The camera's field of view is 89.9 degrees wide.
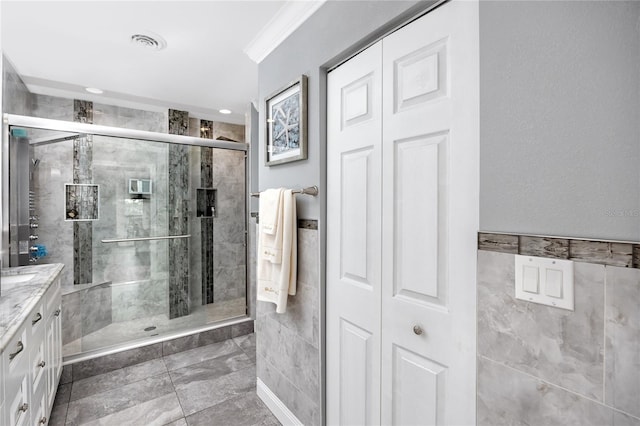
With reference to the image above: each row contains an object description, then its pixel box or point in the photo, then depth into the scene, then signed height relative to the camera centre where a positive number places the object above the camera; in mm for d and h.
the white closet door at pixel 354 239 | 1351 -129
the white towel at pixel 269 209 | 1715 +12
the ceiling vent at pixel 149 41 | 2008 +1096
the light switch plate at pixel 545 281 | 758 -172
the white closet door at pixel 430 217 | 997 -21
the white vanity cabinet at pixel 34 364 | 1160 -697
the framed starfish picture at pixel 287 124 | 1670 +495
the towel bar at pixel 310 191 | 1596 +102
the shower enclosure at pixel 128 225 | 2414 -120
